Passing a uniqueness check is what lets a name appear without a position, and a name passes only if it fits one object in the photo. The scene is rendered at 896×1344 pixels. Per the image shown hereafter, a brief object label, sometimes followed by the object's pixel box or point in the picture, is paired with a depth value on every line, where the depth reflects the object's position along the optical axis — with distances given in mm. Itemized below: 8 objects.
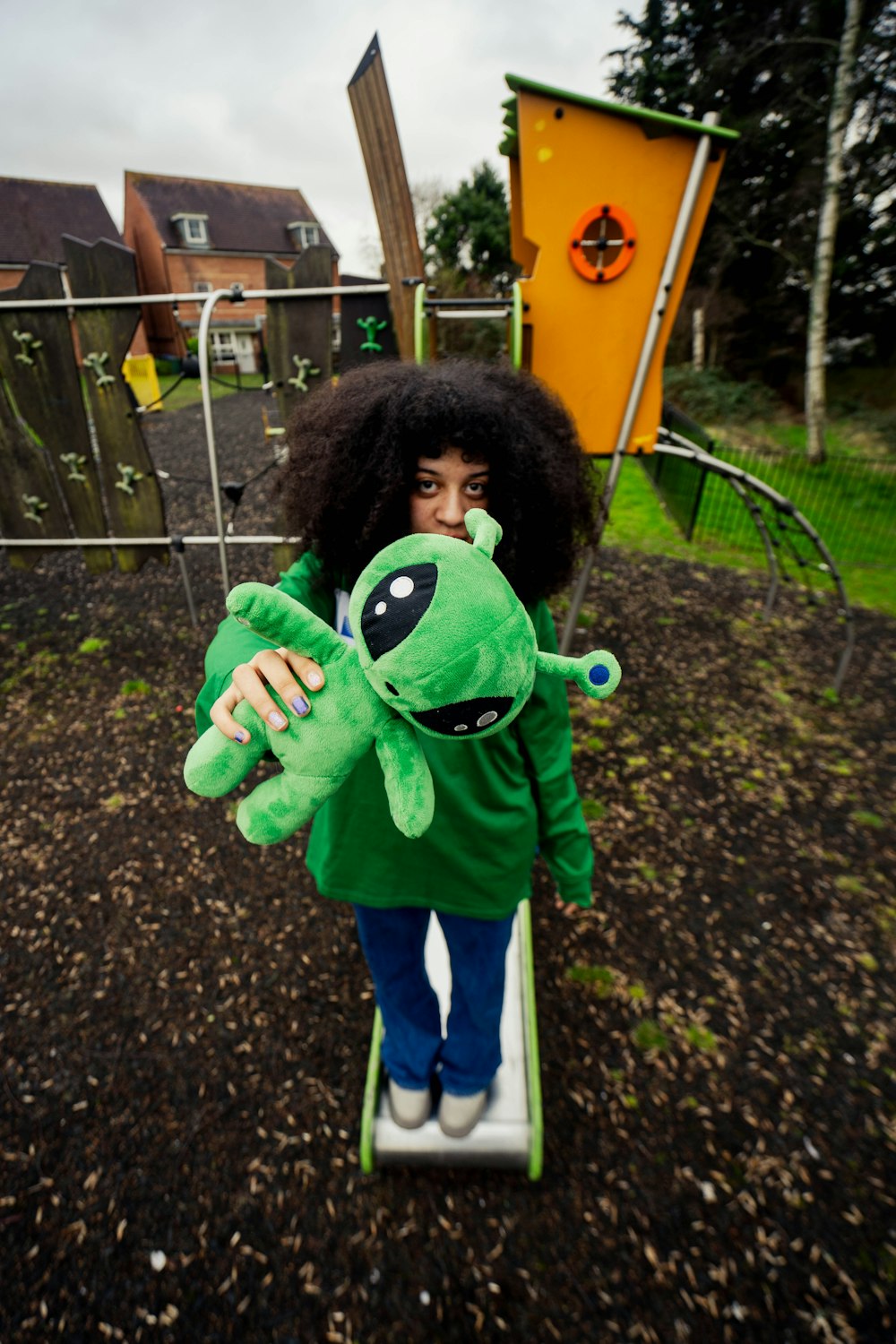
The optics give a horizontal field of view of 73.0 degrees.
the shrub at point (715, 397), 14859
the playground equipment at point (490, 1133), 1930
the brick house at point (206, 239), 23781
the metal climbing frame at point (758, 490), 3740
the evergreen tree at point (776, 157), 10375
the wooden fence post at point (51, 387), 3467
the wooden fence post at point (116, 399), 3318
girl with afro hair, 1242
